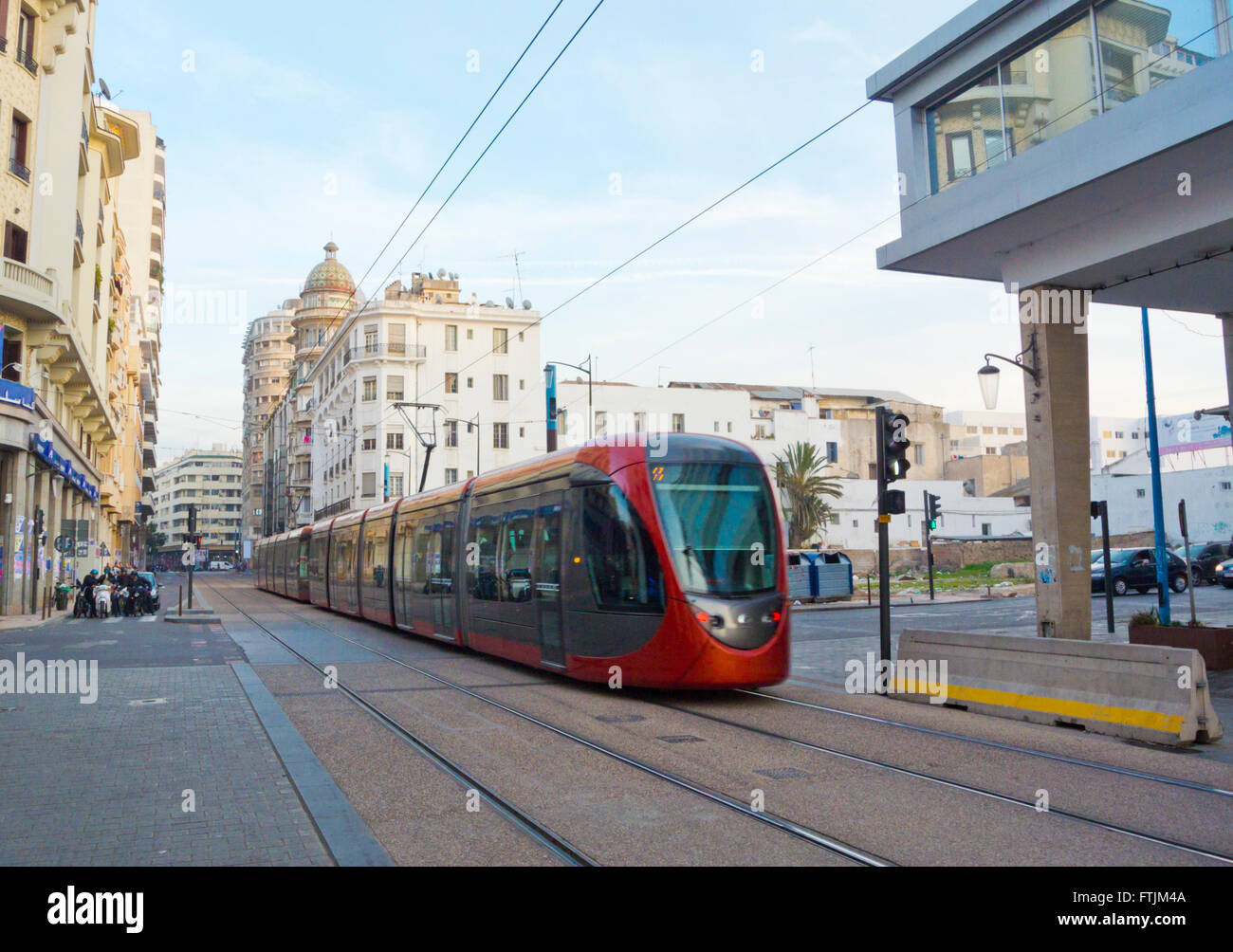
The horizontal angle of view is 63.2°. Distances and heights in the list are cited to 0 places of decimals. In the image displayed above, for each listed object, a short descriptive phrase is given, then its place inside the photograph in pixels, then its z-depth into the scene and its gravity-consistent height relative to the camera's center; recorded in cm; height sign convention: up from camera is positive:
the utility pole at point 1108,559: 1997 -43
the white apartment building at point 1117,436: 9262 +954
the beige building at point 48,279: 2678 +840
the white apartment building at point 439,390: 6062 +997
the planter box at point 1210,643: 1341 -143
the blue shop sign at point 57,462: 2761 +297
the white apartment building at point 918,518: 6462 +154
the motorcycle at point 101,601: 2905 -122
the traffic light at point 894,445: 1280 +125
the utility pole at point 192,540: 3012 +52
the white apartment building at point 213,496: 16062 +1011
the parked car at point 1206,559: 3752 -88
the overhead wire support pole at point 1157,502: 1675 +63
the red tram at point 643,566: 1071 -21
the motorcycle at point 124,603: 3041 -134
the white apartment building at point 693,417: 6812 +902
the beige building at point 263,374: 12706 +2349
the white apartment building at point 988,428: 9184 +1052
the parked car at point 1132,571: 3338 -110
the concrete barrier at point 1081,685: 895 -144
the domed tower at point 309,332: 8225 +1921
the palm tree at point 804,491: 5209 +281
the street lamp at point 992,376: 1429 +236
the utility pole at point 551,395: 2872 +453
